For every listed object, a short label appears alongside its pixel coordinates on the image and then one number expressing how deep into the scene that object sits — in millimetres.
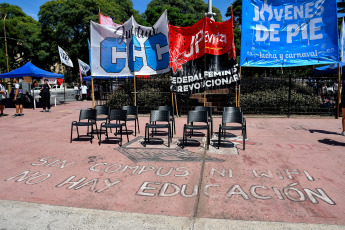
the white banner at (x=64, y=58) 18116
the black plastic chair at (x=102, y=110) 9180
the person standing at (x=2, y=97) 13254
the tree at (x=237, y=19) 33081
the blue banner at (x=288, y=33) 11195
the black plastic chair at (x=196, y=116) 7578
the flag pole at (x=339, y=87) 11662
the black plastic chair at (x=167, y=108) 9234
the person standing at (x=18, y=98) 13984
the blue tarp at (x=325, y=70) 16803
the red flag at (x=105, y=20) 13830
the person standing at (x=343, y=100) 8247
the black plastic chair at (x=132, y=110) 9550
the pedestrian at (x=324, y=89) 15759
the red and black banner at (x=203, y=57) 11414
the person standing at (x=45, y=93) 15742
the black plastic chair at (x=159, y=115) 7953
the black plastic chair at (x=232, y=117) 7508
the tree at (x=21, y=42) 34625
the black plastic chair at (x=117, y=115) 8027
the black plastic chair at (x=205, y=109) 8884
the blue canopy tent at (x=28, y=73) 17375
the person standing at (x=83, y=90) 25397
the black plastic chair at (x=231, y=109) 8597
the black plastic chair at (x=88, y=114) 8336
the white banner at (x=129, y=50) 11789
